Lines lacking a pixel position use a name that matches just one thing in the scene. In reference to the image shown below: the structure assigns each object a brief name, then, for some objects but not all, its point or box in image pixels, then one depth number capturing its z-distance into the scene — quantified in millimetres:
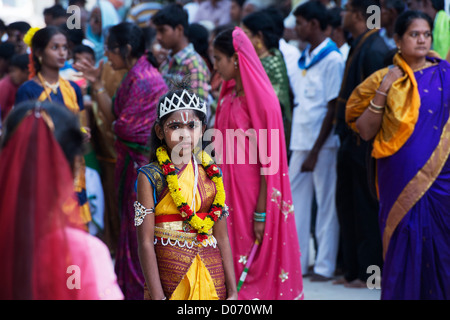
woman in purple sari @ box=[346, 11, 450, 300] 9219
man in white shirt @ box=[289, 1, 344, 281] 12859
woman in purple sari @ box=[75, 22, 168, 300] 11273
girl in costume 6695
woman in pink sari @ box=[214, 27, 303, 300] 9406
